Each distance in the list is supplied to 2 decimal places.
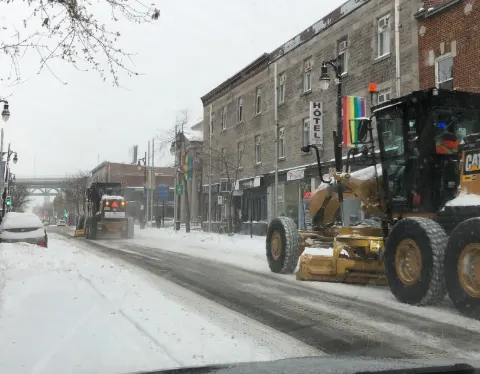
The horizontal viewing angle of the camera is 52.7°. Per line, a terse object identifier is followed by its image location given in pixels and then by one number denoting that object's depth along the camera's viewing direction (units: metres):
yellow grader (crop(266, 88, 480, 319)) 6.57
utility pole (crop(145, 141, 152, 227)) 46.46
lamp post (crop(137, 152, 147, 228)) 43.57
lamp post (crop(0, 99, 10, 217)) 19.92
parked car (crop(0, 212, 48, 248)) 15.55
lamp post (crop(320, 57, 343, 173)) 13.88
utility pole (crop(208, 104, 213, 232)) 31.47
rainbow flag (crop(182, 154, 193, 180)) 31.70
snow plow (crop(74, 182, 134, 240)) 26.02
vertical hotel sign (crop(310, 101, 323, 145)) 20.52
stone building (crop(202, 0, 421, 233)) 18.17
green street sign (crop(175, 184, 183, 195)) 32.88
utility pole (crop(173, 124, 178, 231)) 33.59
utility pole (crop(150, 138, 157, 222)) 42.93
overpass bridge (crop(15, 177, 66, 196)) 105.71
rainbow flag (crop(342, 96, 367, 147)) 17.44
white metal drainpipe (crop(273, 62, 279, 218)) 25.24
